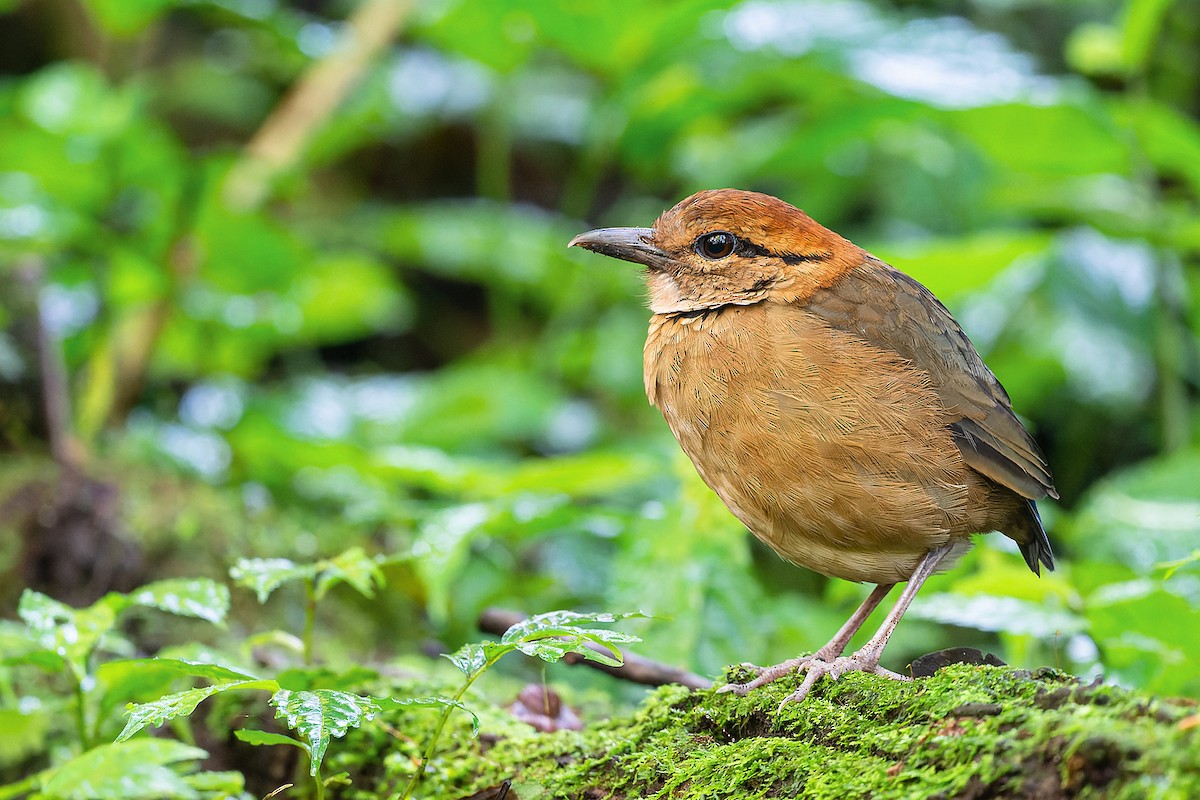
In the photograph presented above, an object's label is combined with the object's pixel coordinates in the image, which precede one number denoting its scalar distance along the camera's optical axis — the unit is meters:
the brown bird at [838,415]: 5.17
